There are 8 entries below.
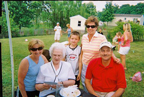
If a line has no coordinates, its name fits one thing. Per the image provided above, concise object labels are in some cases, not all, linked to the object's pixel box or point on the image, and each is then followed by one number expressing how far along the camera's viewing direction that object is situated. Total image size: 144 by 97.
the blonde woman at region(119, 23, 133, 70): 4.36
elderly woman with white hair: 1.75
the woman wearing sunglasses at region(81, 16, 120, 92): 2.21
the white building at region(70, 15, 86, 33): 21.91
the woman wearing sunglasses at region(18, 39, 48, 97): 1.84
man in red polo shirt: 1.86
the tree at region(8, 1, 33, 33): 13.99
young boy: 2.43
